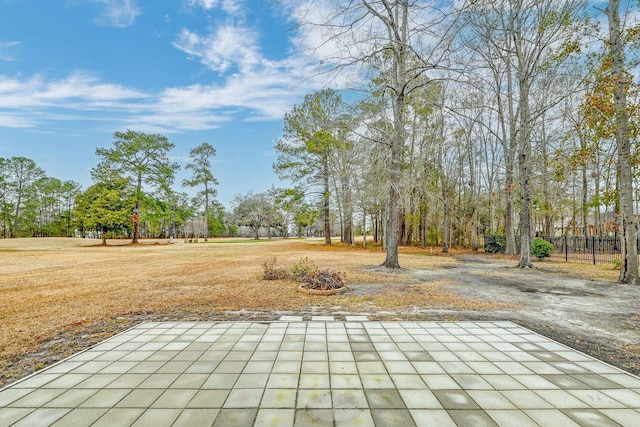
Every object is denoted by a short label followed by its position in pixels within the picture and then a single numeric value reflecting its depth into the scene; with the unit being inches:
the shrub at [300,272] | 282.8
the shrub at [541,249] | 506.0
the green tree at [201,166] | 1208.1
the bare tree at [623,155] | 271.7
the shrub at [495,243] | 683.4
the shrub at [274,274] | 288.3
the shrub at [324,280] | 230.2
